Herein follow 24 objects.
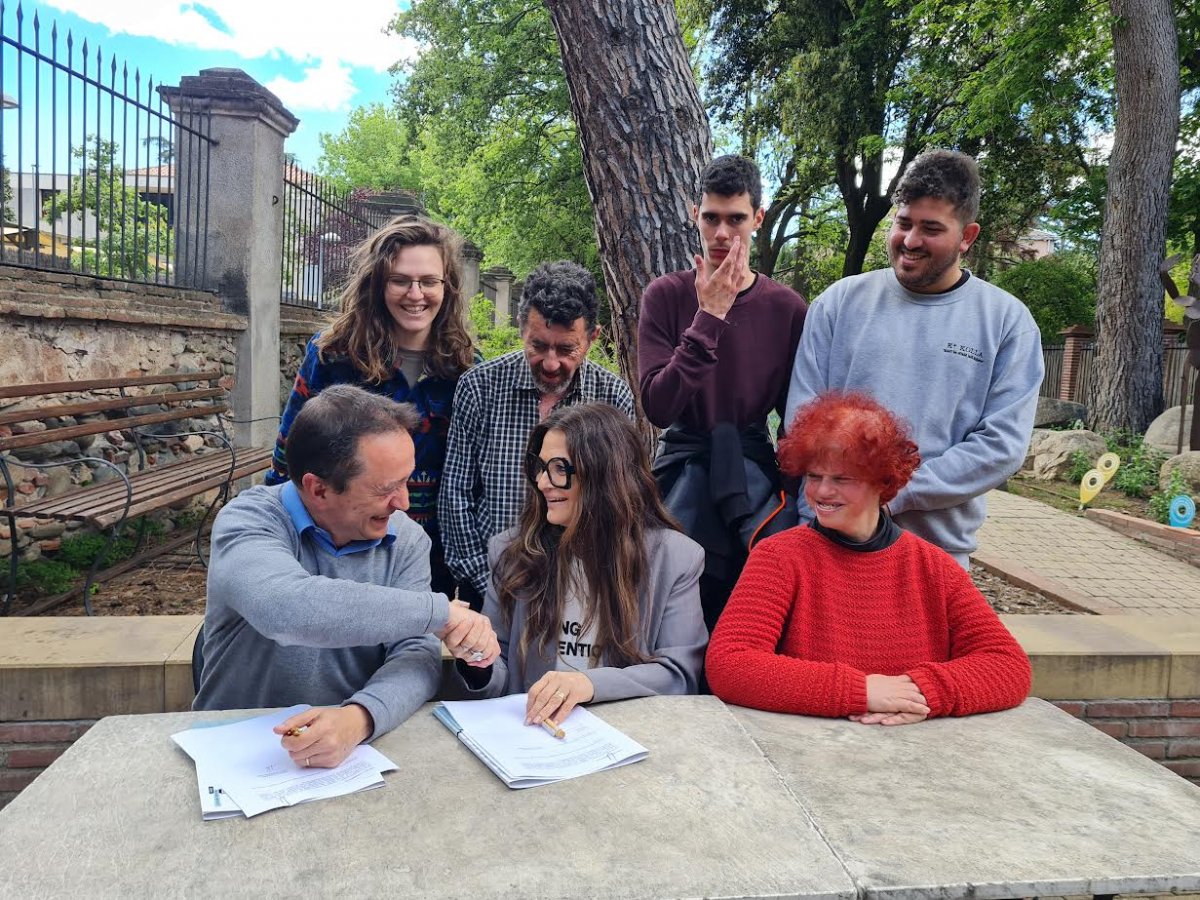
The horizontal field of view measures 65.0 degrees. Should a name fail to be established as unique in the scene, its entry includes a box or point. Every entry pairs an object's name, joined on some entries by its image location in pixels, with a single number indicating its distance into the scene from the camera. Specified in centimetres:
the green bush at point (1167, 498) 870
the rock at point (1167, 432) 1078
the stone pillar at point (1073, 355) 1722
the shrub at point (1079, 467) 1081
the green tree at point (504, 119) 1719
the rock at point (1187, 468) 905
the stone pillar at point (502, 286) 1911
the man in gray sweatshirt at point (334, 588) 187
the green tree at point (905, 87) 1487
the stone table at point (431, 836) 132
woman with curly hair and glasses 285
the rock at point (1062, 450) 1106
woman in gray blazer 233
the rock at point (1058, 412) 1408
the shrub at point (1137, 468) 989
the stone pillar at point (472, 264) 1430
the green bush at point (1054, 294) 2130
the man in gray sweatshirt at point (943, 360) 247
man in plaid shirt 279
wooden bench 435
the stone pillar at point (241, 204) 696
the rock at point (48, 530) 516
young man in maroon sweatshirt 259
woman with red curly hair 218
